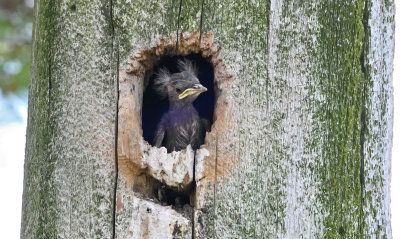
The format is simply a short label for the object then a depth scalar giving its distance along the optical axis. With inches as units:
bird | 276.1
